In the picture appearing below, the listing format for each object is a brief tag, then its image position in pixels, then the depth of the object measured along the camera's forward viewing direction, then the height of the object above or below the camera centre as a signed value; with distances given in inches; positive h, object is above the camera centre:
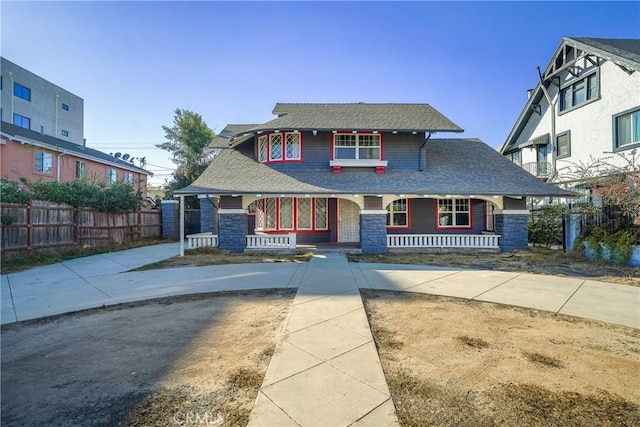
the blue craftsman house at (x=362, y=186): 485.1 +48.0
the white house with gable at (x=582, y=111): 531.5 +218.6
